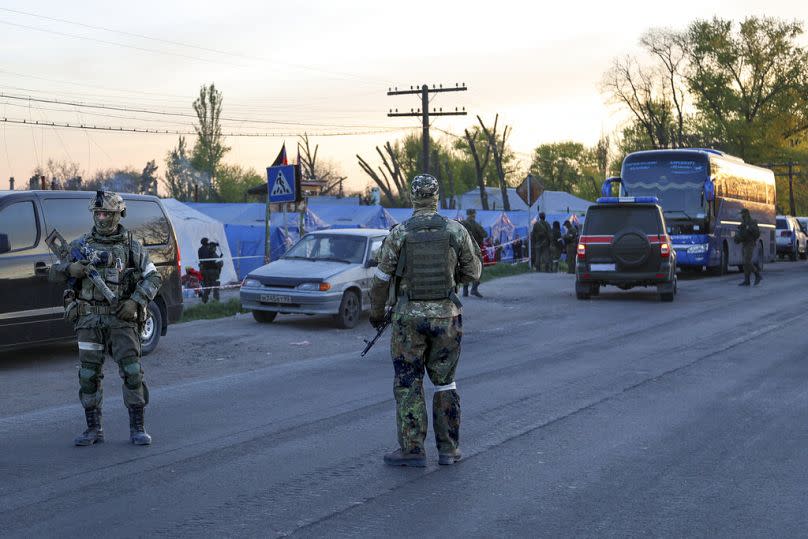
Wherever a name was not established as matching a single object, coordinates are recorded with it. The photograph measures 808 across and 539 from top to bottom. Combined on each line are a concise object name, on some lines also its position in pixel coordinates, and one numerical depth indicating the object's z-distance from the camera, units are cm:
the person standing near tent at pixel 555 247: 3077
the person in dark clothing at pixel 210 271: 2215
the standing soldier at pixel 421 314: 616
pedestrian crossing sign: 1788
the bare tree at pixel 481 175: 6754
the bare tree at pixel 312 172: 8419
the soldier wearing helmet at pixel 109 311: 679
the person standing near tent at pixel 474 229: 2112
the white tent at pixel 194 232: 2662
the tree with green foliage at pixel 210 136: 7394
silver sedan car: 1482
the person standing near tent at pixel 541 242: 2952
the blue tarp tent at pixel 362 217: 3288
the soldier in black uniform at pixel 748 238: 2436
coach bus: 2789
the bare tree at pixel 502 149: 6594
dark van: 1062
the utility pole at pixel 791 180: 6731
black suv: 1991
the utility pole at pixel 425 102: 4044
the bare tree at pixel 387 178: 6862
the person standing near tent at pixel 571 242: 2989
